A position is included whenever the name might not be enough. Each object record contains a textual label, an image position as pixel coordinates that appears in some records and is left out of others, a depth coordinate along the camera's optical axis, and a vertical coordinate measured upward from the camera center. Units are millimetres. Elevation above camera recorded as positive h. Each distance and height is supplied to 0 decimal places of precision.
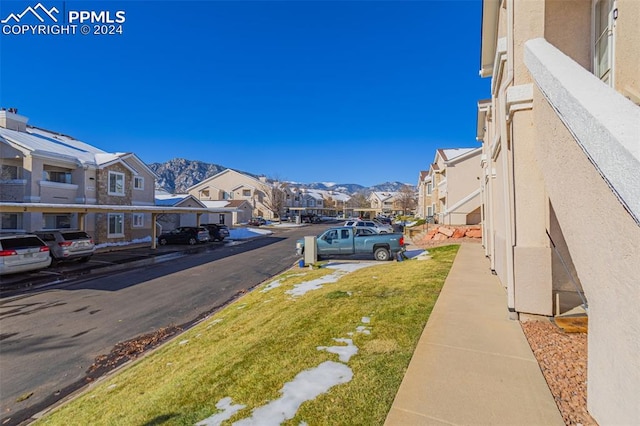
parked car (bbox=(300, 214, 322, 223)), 68500 -922
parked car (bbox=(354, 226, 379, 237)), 16362 -835
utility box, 14773 -1666
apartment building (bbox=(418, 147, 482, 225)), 26453 +3077
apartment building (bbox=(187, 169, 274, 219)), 66312 +5166
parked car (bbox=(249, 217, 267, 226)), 52969 -1259
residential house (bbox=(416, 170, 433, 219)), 47772 +2808
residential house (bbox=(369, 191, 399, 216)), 104450 +4761
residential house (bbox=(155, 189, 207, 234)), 33188 +930
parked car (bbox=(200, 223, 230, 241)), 29859 -1645
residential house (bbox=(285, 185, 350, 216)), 82312 +4638
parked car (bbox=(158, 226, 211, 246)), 27203 -1855
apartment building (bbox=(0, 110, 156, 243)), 19875 +2405
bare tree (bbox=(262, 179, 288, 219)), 65500 +3248
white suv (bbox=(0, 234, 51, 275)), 13016 -1701
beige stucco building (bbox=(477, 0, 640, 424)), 2143 +383
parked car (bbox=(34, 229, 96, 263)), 16141 -1574
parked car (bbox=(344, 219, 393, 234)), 36172 -943
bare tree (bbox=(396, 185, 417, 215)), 88875 +4189
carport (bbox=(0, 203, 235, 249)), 14606 +272
